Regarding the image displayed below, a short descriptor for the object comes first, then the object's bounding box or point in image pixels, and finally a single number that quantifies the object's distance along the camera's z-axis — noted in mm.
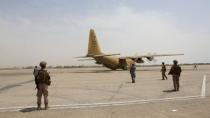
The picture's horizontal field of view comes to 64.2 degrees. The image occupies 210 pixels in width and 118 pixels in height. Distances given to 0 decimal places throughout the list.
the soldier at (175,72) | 9739
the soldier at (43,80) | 6110
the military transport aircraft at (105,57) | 29675
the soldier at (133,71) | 13685
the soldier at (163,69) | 15544
